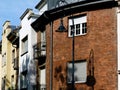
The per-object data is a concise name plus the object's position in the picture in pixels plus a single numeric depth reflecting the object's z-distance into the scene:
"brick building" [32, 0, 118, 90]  19.62
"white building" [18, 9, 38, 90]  25.59
